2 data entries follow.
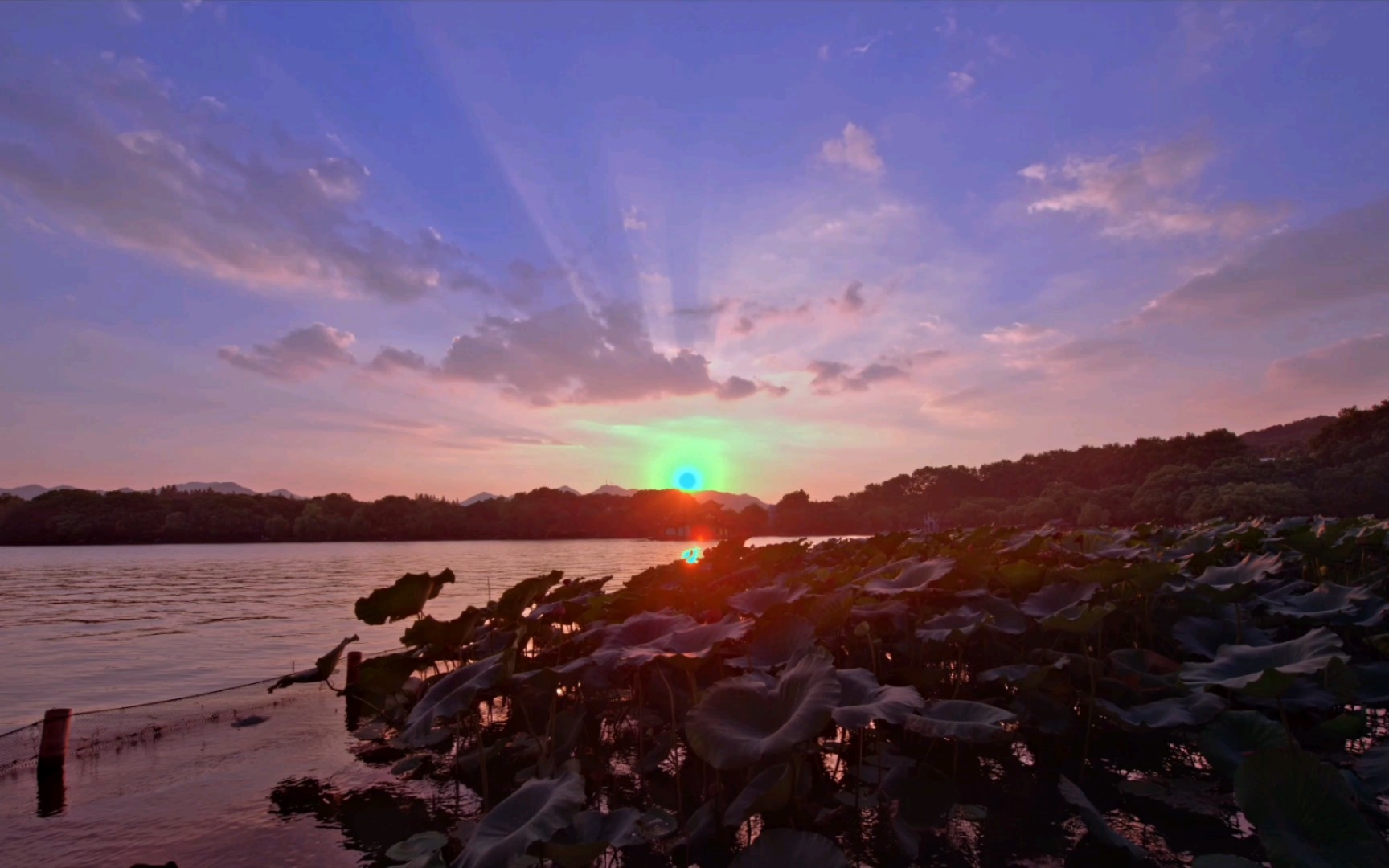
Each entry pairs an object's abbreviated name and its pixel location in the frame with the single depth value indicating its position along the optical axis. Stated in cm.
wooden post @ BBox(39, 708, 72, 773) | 539
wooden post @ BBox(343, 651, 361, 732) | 672
